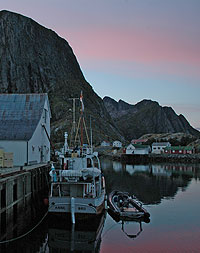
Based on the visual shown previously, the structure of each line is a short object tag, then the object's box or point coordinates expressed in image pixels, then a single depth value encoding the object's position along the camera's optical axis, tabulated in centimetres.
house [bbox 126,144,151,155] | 12108
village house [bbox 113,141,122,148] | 16842
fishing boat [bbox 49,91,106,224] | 2503
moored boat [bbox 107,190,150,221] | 2773
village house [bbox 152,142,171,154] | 14382
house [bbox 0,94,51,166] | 3534
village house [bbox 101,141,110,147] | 16269
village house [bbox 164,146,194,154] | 12988
